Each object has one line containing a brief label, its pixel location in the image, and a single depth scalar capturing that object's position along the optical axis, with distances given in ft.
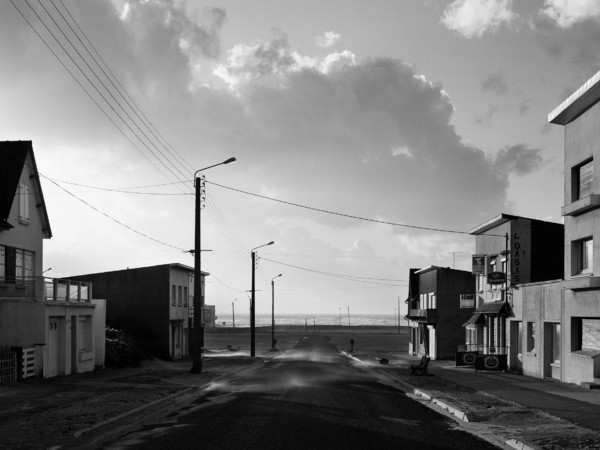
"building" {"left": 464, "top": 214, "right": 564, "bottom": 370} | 131.85
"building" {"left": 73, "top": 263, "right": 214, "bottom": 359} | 185.78
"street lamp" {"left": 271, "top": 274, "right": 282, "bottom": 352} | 309.01
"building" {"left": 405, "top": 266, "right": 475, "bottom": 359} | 204.23
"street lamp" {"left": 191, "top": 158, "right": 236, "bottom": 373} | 118.77
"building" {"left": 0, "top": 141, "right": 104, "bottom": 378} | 102.27
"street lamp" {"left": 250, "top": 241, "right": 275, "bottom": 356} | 207.75
